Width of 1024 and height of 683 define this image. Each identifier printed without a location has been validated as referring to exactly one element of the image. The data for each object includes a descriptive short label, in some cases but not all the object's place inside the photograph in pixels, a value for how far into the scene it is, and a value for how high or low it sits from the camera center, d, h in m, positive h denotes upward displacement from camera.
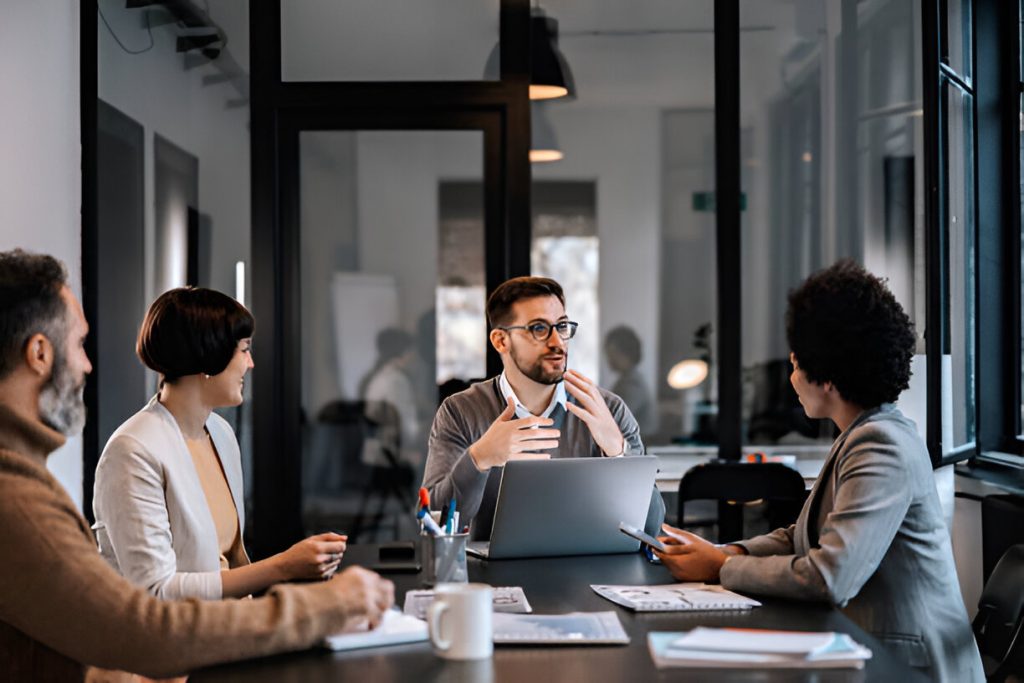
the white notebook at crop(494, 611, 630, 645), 1.81 -0.47
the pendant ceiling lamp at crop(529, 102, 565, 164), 7.09 +1.23
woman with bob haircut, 2.22 -0.28
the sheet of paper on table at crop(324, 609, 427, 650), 1.77 -0.46
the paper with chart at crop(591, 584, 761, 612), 2.04 -0.47
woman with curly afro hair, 2.09 -0.33
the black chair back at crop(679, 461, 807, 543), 4.15 -0.53
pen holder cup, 2.22 -0.42
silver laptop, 2.44 -0.36
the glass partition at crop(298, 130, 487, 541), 4.77 +0.03
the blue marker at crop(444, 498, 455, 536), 2.23 -0.35
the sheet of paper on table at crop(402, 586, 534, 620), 2.04 -0.48
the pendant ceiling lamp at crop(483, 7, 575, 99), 5.39 +1.37
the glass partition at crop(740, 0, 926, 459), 5.25 +0.91
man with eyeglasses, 2.92 -0.19
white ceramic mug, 1.71 -0.42
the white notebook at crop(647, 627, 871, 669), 1.65 -0.45
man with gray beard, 1.59 -0.35
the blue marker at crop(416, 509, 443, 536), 2.23 -0.35
